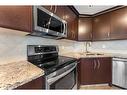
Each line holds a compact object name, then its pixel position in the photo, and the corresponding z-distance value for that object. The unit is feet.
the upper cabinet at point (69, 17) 5.94
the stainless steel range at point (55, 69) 3.82
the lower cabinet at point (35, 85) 2.57
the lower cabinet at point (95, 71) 8.80
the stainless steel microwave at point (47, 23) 4.06
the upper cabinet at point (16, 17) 2.93
